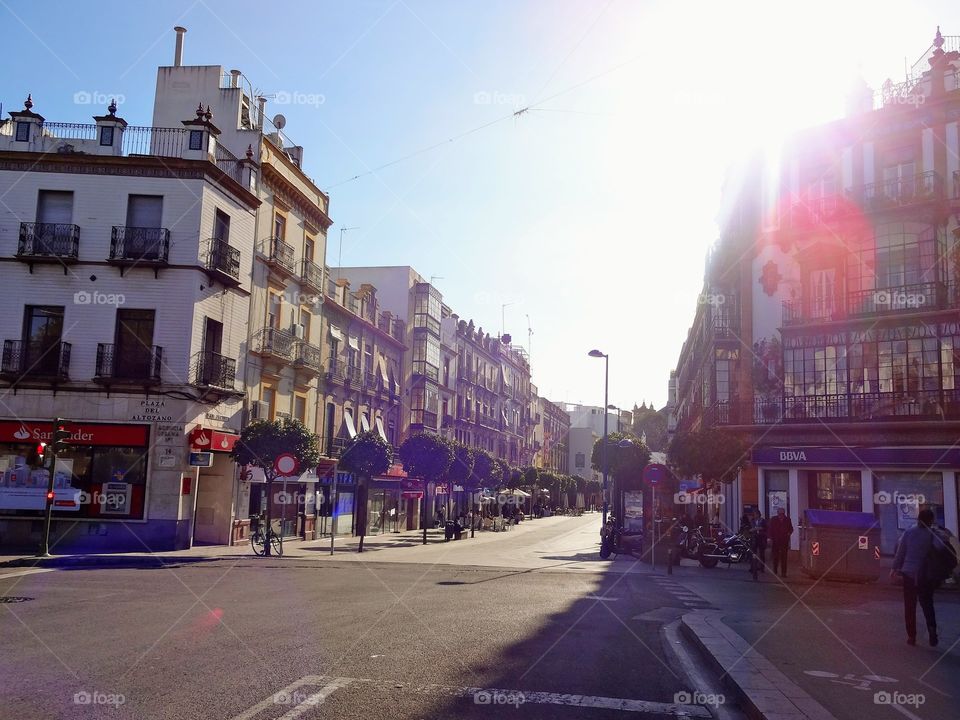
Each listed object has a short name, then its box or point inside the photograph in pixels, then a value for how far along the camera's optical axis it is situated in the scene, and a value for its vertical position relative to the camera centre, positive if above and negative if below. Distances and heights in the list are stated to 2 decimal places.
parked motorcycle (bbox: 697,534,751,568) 24.42 -2.40
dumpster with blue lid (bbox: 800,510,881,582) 19.59 -1.72
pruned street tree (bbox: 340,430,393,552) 32.25 +0.17
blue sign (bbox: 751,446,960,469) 27.61 +0.62
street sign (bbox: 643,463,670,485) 24.23 -0.18
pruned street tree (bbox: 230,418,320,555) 25.73 +0.38
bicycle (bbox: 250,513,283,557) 24.81 -2.62
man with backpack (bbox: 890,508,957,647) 10.44 -1.18
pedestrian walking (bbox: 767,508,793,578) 21.73 -1.66
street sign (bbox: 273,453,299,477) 23.38 -0.24
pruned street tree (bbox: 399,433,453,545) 37.84 +0.24
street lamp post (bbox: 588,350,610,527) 39.06 +4.54
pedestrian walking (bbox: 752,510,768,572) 24.17 -1.89
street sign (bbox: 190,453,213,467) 25.41 -0.18
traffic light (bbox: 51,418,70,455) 20.67 +0.36
